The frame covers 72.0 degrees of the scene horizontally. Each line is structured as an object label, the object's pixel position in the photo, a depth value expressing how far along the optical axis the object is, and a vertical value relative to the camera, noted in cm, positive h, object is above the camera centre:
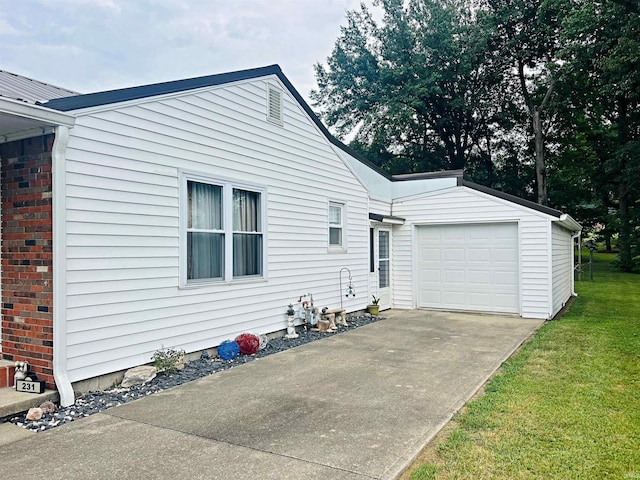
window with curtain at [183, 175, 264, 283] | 600 +18
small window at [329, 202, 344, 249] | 946 +40
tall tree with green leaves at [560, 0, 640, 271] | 1702 +698
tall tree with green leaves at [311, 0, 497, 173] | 2192 +836
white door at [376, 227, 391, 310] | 1127 -57
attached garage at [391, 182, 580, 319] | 1004 -24
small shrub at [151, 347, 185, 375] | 525 -140
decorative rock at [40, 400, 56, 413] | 408 -151
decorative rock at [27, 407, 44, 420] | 395 -152
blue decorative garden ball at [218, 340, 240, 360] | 611 -148
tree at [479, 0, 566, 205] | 2136 +1001
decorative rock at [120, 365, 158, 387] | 485 -147
